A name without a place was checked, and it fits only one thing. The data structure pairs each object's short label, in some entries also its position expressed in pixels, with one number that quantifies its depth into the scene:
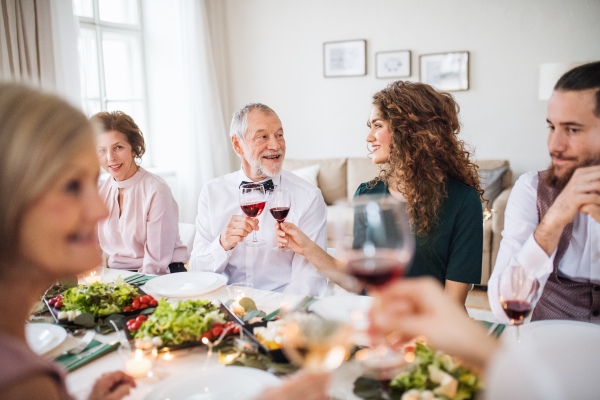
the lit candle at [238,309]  1.28
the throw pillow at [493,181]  3.91
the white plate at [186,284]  1.53
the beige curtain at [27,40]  3.46
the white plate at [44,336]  1.09
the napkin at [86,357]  1.03
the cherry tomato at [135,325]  1.16
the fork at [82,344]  1.10
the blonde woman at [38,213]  0.50
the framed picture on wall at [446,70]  4.45
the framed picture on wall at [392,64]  4.67
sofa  3.58
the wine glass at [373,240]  0.75
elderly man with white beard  2.10
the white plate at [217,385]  0.86
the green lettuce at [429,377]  0.85
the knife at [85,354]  1.04
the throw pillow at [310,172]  4.71
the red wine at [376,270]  0.78
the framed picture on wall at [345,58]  4.88
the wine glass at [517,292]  1.01
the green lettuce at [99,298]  1.32
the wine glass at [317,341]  0.60
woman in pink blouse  2.30
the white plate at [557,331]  1.03
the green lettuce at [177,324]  1.10
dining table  0.92
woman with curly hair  1.66
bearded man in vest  1.36
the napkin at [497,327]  1.15
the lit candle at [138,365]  0.94
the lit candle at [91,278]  1.65
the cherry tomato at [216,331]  1.11
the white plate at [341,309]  0.69
